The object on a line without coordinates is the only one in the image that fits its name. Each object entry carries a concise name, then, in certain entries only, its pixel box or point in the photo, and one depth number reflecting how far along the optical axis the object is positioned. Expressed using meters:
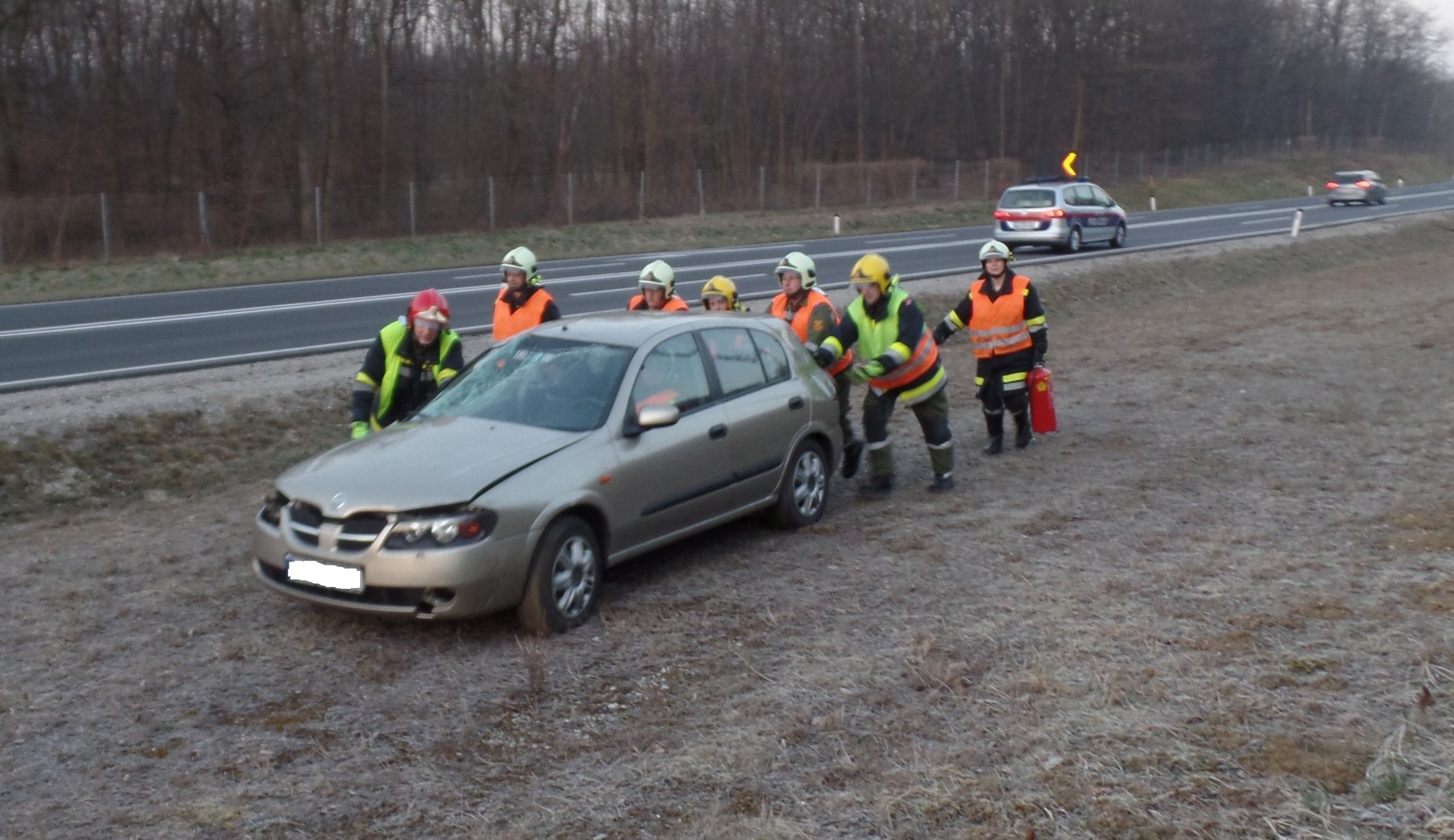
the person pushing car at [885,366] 9.52
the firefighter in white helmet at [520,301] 9.84
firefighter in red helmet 8.30
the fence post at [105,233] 31.00
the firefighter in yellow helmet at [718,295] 10.05
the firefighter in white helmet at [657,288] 10.01
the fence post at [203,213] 32.34
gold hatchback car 6.32
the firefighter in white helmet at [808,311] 9.87
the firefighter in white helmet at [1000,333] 10.82
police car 28.70
